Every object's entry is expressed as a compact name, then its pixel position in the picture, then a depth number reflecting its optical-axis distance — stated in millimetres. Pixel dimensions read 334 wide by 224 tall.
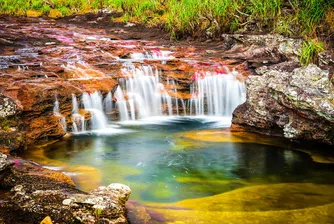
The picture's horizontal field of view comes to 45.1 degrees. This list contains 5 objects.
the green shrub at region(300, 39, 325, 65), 8820
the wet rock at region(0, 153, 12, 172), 4981
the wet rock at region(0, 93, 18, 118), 7066
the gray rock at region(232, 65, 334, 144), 7281
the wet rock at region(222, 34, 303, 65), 10484
